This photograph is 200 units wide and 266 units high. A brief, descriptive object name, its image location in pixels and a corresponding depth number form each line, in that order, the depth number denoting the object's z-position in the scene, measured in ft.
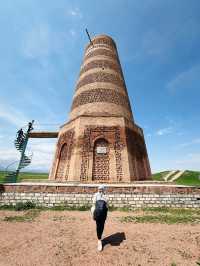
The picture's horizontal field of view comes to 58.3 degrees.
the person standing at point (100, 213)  13.76
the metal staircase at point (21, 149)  41.45
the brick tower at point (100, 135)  35.02
